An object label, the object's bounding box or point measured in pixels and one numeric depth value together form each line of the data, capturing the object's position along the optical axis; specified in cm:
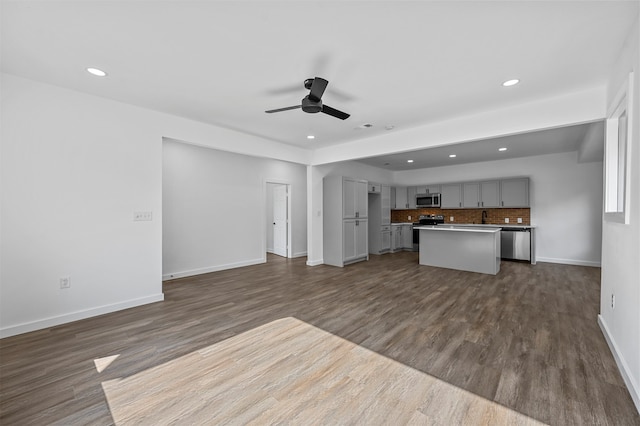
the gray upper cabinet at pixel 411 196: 884
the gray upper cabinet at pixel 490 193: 720
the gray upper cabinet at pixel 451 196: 790
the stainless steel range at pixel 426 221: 839
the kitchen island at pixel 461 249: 537
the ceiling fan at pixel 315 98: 265
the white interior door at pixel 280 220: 762
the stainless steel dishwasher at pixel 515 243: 654
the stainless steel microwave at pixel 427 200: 831
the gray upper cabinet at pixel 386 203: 812
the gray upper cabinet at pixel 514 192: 680
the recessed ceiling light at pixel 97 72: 271
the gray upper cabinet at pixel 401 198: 902
